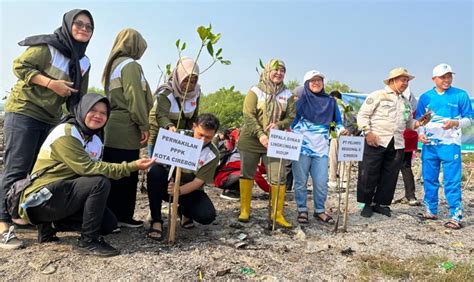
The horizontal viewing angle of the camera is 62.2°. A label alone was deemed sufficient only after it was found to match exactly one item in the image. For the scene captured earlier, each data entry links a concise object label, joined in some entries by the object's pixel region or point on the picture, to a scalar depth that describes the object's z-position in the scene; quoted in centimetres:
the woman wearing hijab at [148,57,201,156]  385
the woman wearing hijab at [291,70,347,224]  460
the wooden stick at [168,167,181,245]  346
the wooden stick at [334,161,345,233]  430
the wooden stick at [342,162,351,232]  417
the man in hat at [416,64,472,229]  475
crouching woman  308
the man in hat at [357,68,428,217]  484
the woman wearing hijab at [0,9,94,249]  334
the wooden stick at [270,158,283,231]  419
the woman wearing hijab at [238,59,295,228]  436
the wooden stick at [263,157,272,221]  429
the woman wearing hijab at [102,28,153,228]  364
